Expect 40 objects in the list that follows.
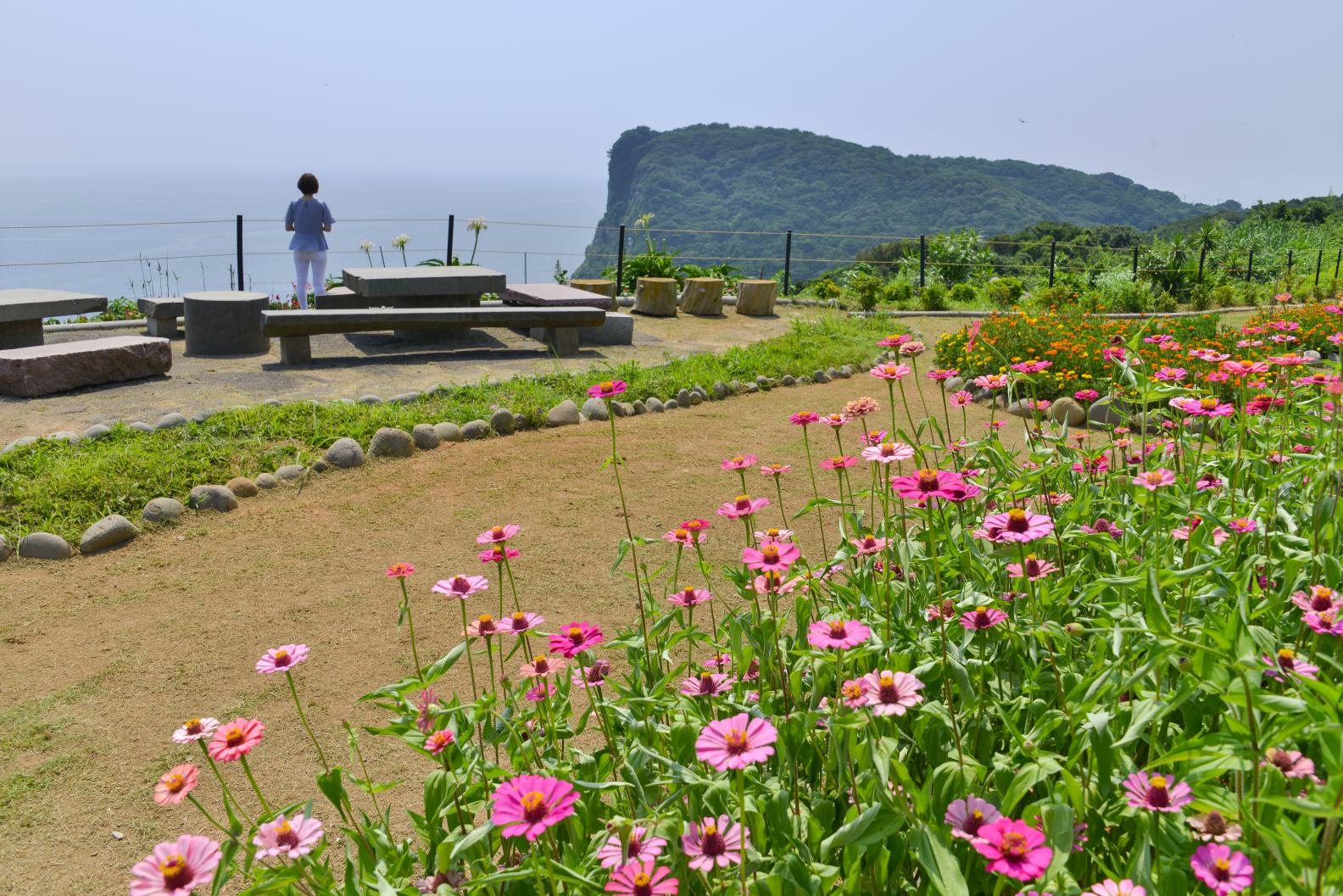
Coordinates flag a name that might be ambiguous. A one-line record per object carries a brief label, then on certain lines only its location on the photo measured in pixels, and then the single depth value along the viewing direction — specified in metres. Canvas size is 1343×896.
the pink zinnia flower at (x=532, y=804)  1.14
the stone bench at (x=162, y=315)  8.98
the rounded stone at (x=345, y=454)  5.41
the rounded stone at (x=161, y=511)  4.56
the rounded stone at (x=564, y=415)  6.41
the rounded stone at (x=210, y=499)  4.75
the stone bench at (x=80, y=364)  6.53
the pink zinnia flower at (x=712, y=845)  1.29
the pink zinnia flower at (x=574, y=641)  1.57
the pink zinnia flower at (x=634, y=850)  1.30
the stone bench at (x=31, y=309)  7.59
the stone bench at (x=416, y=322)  7.64
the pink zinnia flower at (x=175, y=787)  1.37
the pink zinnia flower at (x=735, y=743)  1.15
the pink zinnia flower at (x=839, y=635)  1.38
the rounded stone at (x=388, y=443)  5.60
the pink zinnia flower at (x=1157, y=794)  1.17
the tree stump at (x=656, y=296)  11.68
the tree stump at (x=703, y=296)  11.86
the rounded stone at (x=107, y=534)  4.32
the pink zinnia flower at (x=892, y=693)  1.28
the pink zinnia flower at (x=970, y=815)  1.24
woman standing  9.29
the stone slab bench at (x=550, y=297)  9.58
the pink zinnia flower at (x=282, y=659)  1.64
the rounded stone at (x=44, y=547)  4.25
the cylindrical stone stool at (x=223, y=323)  8.20
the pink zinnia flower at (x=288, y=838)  1.33
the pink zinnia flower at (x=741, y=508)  2.00
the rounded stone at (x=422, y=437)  5.80
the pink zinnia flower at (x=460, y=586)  1.79
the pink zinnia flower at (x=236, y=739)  1.42
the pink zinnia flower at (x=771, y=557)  1.59
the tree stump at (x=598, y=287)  11.38
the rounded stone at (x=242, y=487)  4.93
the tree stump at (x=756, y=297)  12.16
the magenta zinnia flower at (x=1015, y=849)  1.08
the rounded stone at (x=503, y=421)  6.17
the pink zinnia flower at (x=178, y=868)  1.15
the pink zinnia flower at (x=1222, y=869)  1.06
